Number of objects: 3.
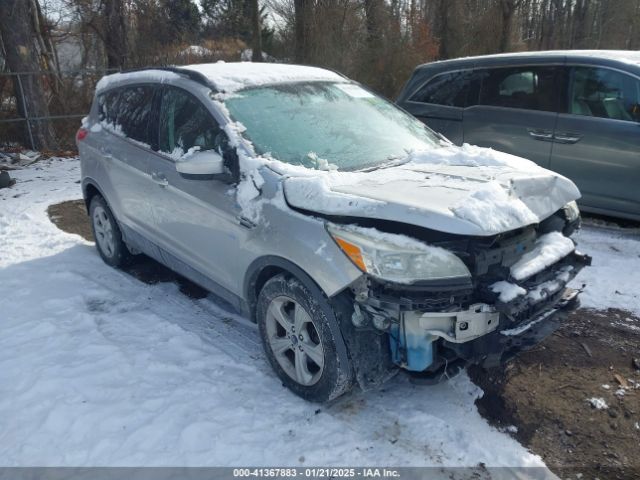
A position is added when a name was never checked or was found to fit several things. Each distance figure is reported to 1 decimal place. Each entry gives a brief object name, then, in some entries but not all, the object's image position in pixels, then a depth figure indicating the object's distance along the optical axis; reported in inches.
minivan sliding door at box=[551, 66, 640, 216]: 206.7
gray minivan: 209.0
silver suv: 103.7
